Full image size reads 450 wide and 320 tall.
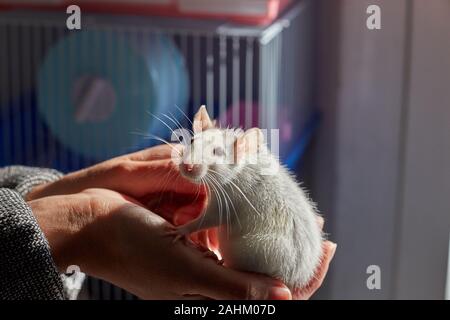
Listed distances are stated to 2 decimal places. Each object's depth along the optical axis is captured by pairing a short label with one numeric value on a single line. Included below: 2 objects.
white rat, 0.46
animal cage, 0.91
